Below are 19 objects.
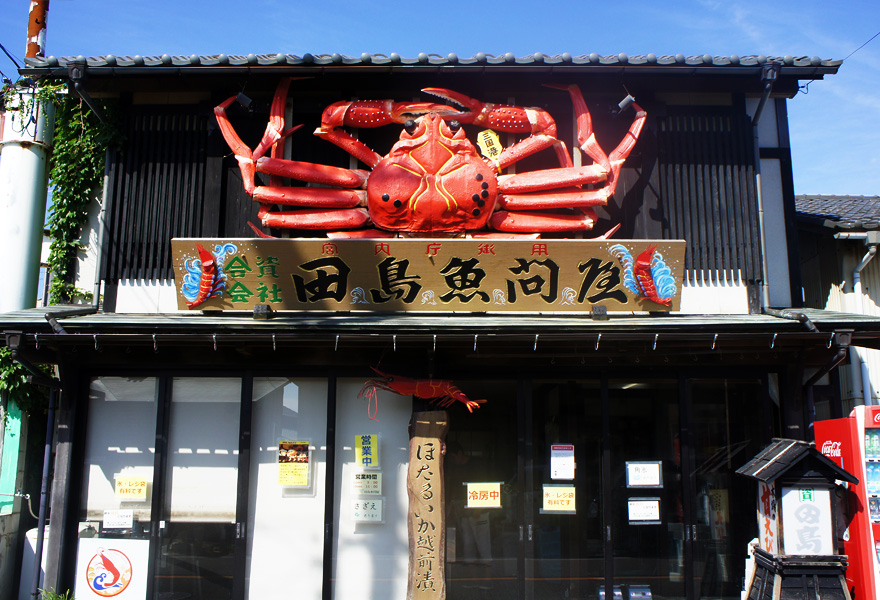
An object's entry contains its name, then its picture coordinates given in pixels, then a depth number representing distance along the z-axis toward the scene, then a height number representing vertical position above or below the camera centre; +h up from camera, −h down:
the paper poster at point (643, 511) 8.65 -0.84
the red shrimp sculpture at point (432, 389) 8.44 +0.64
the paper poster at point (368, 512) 8.66 -0.87
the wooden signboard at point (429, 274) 8.43 +2.05
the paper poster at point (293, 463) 8.72 -0.28
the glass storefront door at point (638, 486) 8.56 -0.54
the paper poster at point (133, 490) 8.71 -0.63
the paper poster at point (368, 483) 8.73 -0.52
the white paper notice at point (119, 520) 8.61 -0.99
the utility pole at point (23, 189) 9.93 +3.59
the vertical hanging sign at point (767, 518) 7.56 -0.82
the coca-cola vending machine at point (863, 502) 7.57 -0.63
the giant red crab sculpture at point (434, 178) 9.00 +3.45
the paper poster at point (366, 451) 8.80 -0.12
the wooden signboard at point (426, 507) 7.93 -0.76
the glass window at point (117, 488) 8.51 -0.60
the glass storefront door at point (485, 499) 8.52 -0.69
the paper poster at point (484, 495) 8.68 -0.66
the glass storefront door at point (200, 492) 8.54 -0.65
